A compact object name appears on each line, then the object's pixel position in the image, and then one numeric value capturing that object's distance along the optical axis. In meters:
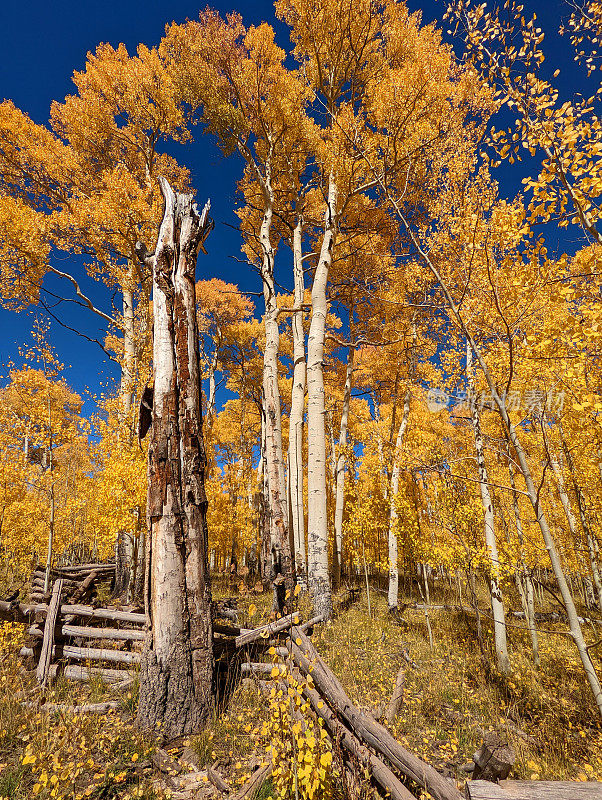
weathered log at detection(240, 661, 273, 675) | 4.15
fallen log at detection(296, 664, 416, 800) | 2.24
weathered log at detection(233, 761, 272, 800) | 2.46
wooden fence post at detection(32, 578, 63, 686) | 4.27
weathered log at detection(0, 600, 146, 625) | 4.86
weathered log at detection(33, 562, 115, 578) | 10.22
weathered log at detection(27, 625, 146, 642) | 4.61
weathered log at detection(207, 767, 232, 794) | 2.54
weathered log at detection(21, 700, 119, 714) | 3.42
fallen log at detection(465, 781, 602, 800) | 1.66
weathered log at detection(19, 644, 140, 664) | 4.39
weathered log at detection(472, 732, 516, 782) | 1.97
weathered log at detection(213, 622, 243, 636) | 4.47
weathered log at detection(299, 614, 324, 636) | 5.01
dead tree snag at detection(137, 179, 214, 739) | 3.27
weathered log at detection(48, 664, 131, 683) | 4.16
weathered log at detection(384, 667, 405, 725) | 3.84
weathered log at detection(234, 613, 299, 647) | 4.33
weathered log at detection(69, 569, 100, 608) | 7.14
